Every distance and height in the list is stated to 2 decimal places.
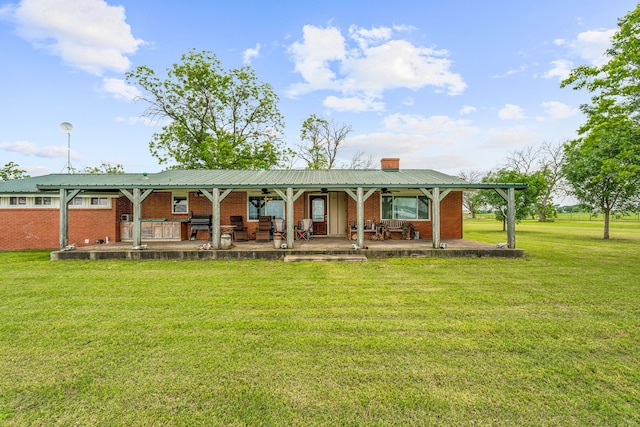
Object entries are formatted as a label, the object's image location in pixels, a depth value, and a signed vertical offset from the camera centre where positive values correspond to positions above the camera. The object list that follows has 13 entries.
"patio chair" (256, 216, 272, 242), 11.40 -0.44
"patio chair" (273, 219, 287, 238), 11.30 -0.30
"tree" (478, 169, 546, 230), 22.11 +1.60
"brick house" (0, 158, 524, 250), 9.41 +0.63
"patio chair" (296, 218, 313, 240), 11.66 -0.44
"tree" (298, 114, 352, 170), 27.73 +7.68
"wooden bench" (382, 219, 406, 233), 12.29 -0.23
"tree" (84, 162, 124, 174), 31.96 +5.92
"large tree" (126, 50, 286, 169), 21.84 +8.57
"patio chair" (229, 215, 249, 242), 11.52 -0.39
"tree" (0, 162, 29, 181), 24.19 +4.36
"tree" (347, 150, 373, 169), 31.81 +6.44
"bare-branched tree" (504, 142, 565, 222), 35.40 +6.76
